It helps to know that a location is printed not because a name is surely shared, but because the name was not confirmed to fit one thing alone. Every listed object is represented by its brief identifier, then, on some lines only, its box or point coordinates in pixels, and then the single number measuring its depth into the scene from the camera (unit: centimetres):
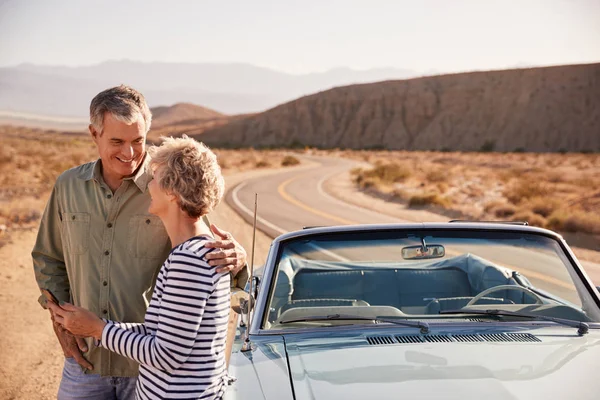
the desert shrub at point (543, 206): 2106
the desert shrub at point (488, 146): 9012
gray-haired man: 286
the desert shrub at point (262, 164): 5125
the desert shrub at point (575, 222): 1794
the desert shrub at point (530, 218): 1920
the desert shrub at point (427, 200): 2380
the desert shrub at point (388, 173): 3616
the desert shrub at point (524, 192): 2424
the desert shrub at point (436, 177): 3462
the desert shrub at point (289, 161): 5428
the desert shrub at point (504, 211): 2152
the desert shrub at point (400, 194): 2692
